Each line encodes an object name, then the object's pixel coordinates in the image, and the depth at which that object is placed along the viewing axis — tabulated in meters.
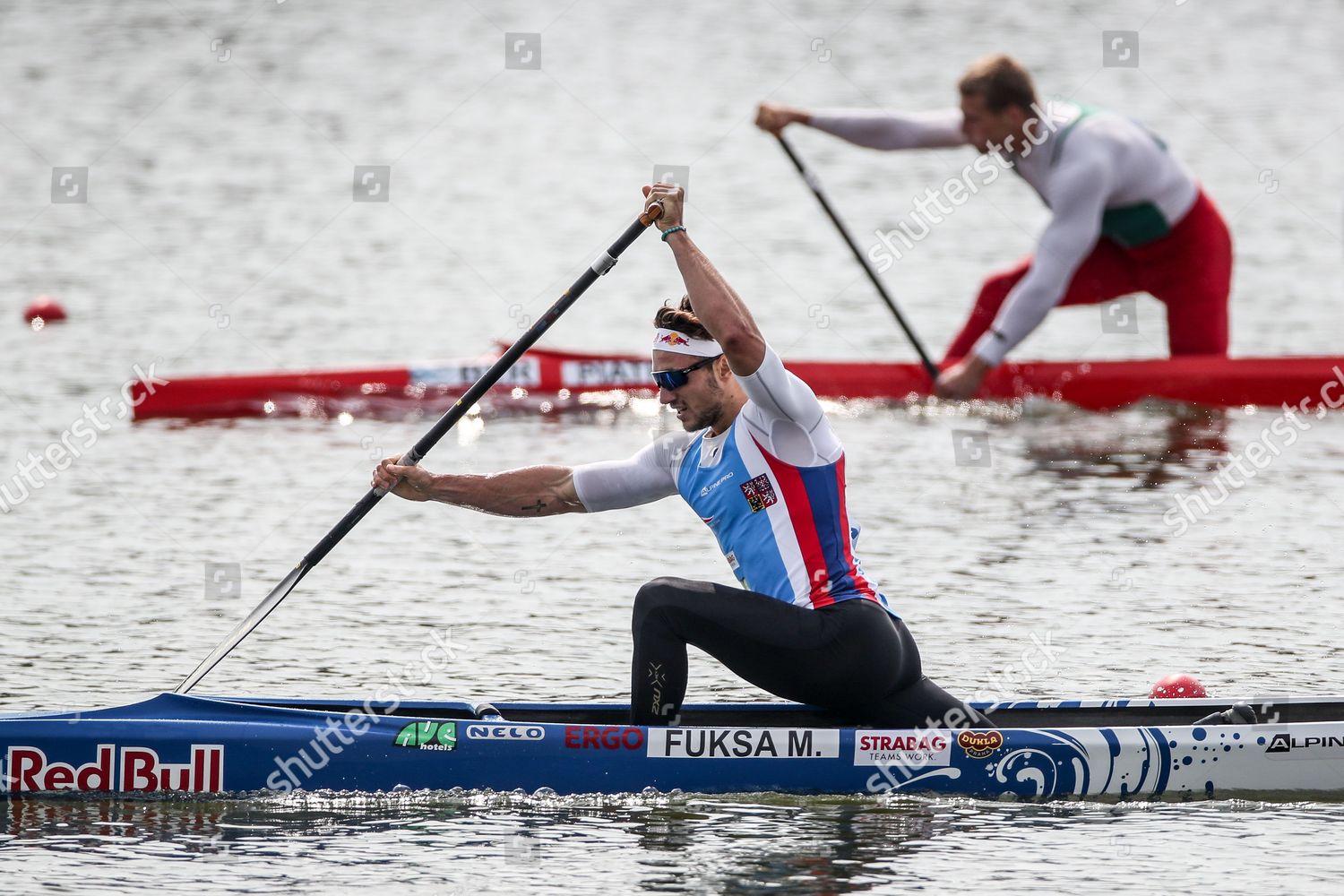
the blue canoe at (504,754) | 13.52
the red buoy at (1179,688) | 15.37
